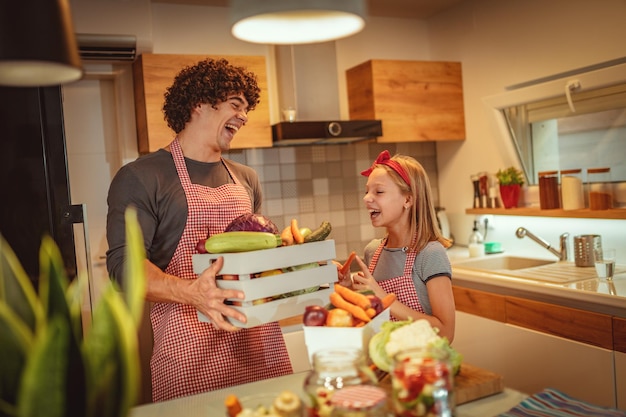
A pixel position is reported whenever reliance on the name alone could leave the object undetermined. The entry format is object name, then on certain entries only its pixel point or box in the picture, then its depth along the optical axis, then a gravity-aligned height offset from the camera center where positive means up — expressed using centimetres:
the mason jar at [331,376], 90 -27
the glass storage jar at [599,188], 284 -6
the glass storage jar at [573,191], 297 -6
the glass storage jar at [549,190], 313 -5
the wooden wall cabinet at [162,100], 302 +54
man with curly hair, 167 -3
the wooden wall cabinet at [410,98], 356 +56
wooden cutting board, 115 -39
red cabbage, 143 -6
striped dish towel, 105 -41
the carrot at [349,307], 122 -23
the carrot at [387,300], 130 -24
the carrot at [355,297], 125 -22
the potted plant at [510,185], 340 -1
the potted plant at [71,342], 73 -16
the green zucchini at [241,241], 137 -9
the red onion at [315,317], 120 -24
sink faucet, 313 -33
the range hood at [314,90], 339 +62
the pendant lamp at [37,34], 77 +23
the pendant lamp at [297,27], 122 +35
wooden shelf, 276 -17
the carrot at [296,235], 146 -9
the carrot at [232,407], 94 -32
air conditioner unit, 292 +81
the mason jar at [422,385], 88 -29
